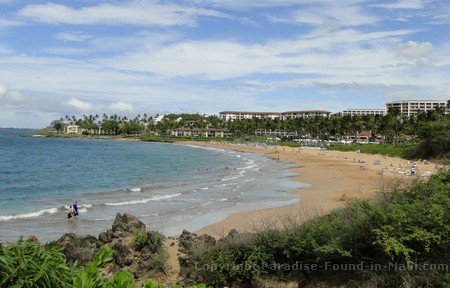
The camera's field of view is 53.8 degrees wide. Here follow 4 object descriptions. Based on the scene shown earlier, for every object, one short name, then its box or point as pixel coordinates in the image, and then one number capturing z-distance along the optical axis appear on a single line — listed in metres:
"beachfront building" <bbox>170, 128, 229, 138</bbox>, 190.00
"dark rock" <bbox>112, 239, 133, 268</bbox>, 12.71
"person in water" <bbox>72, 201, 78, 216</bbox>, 24.55
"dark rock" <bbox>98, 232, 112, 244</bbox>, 14.41
